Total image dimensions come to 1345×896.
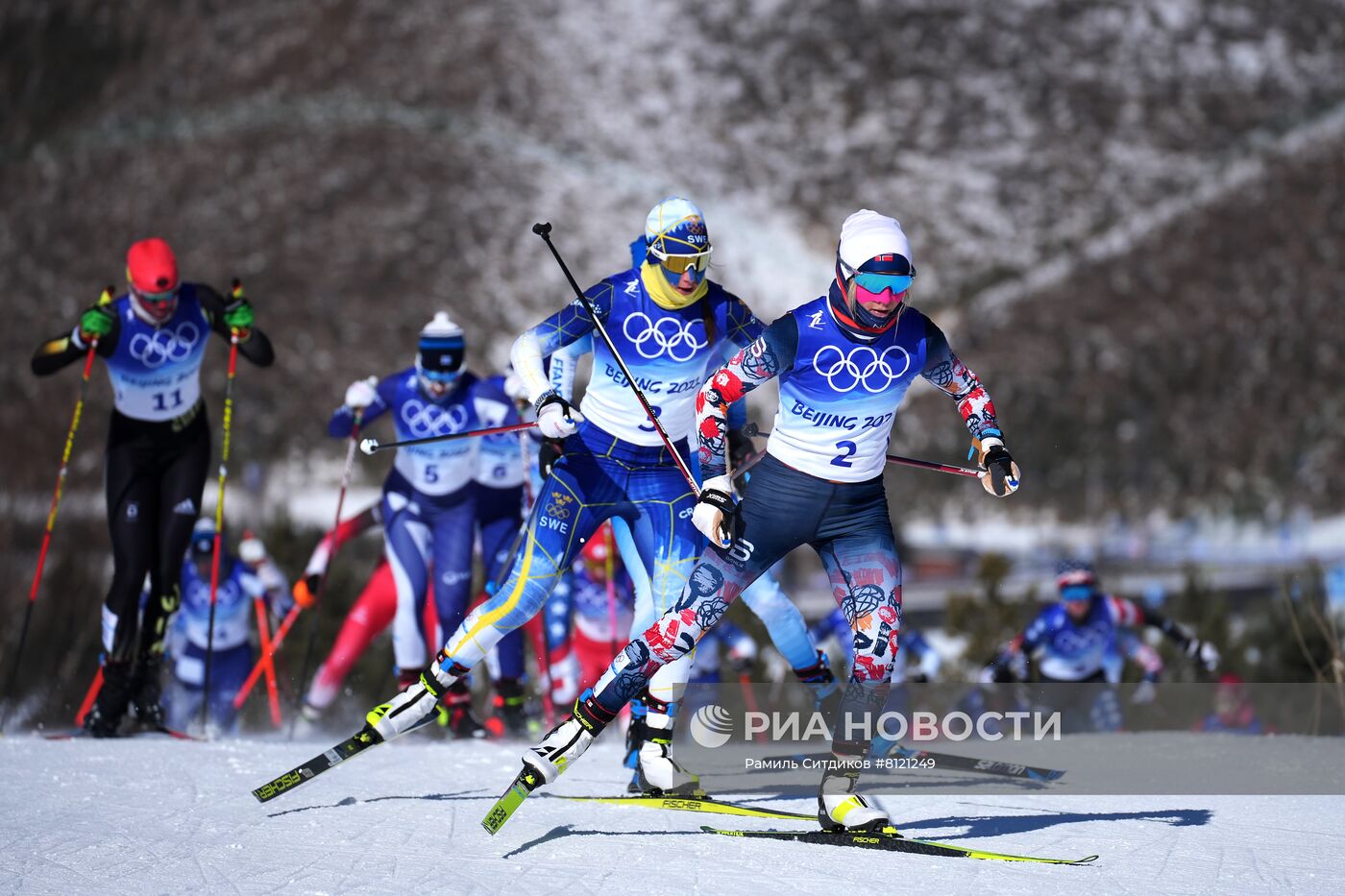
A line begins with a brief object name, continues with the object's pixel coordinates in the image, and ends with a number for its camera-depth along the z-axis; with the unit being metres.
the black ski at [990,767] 14.45
